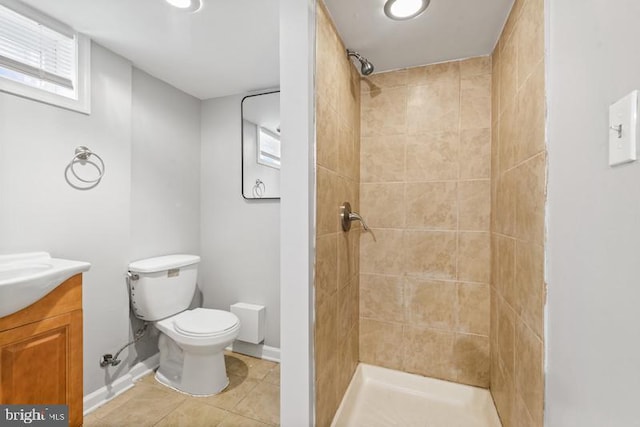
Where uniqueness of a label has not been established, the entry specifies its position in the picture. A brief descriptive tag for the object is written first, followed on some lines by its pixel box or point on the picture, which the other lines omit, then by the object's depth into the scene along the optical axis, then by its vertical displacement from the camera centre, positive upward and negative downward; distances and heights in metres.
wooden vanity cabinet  1.16 -0.62
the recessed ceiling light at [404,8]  1.25 +0.92
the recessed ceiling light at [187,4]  1.36 +0.99
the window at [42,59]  1.37 +0.79
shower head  1.53 +0.80
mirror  2.26 +0.52
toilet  1.78 -0.74
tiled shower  1.25 -0.04
